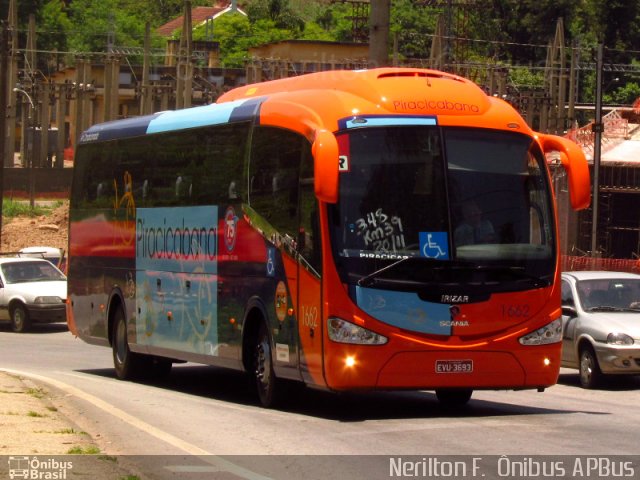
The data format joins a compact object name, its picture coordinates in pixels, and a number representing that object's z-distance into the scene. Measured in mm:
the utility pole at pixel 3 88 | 43969
